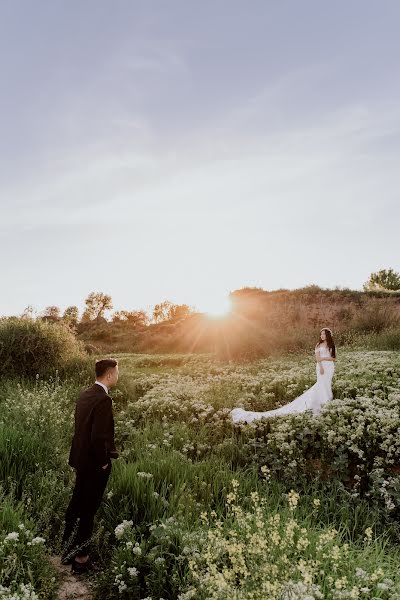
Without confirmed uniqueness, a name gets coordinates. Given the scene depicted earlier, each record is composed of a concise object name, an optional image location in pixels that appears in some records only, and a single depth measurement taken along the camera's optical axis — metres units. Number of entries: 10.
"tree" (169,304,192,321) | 101.58
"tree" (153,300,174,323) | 105.56
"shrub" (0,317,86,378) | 17.31
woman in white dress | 12.15
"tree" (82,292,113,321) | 101.21
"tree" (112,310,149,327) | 91.50
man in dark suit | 6.10
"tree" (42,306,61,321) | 81.46
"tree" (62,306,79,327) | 99.12
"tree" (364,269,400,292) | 67.73
